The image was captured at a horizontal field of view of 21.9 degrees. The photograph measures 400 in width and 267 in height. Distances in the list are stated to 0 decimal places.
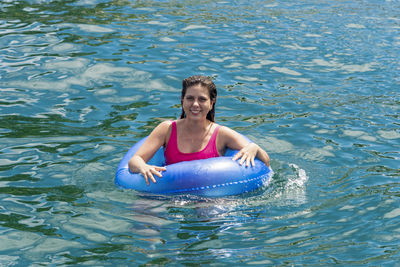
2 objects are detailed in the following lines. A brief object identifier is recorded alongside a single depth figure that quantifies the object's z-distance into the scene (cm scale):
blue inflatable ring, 936
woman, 989
